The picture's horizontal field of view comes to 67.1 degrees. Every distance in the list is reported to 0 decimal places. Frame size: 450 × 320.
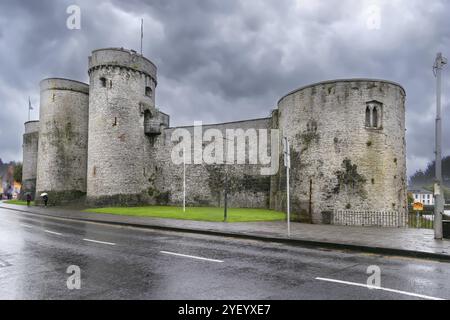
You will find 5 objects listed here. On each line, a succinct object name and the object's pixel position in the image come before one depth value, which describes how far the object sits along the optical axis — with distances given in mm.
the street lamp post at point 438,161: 11883
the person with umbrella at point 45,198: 34556
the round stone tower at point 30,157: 46594
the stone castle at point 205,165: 20594
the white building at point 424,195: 116000
